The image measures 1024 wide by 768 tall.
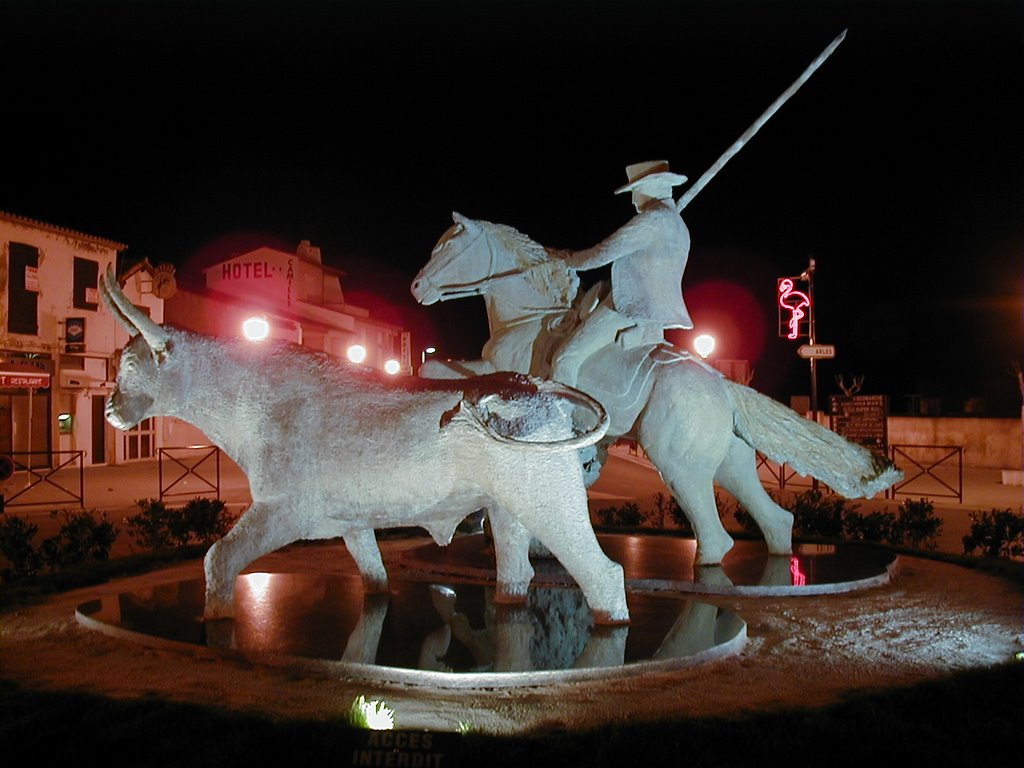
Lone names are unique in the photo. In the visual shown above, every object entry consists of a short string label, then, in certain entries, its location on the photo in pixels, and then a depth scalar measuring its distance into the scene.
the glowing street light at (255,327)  10.41
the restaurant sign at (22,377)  22.59
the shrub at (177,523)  11.06
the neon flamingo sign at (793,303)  22.33
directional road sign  19.09
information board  19.50
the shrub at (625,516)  13.20
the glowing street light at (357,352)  19.86
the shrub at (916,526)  11.08
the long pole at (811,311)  21.05
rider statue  7.32
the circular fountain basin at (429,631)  4.91
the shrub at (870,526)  11.66
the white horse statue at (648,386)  7.51
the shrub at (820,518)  11.92
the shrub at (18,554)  8.93
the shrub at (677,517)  12.47
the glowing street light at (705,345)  18.05
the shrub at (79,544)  9.43
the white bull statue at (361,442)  5.10
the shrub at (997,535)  10.20
